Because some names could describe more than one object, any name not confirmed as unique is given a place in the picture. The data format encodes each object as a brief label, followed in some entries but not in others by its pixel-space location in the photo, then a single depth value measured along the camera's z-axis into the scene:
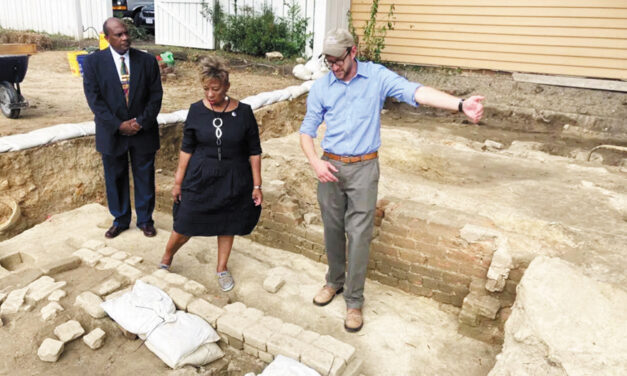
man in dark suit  4.22
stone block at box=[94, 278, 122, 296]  3.54
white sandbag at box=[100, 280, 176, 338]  3.14
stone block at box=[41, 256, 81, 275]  3.78
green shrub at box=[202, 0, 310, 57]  11.59
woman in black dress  3.53
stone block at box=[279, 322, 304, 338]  3.13
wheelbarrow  6.54
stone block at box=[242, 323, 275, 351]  3.07
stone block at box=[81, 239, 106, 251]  4.22
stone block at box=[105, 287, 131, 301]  3.49
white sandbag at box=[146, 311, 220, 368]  2.97
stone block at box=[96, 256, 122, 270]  3.90
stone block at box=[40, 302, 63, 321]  3.25
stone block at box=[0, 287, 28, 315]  3.29
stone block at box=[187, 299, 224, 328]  3.27
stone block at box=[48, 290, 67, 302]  3.43
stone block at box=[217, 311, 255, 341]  3.16
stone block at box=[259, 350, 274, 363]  3.07
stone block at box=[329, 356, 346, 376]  2.80
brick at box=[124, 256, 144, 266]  4.00
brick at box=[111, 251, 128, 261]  4.05
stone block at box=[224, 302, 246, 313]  3.37
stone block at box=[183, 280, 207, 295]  3.64
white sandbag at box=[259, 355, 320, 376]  2.77
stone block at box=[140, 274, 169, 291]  3.58
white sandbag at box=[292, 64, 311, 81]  10.34
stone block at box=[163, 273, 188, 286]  3.70
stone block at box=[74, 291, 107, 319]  3.29
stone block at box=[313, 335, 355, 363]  2.93
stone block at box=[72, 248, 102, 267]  3.97
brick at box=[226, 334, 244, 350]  3.18
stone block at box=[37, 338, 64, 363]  2.93
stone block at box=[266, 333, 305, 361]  2.95
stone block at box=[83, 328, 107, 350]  3.07
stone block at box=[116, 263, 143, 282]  3.75
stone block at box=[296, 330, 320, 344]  3.06
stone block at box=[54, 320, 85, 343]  3.07
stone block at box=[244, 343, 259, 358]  3.13
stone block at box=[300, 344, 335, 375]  2.82
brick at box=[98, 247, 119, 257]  4.12
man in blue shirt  3.17
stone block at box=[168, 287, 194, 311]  3.41
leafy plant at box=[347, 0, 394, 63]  10.15
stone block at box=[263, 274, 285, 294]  4.07
